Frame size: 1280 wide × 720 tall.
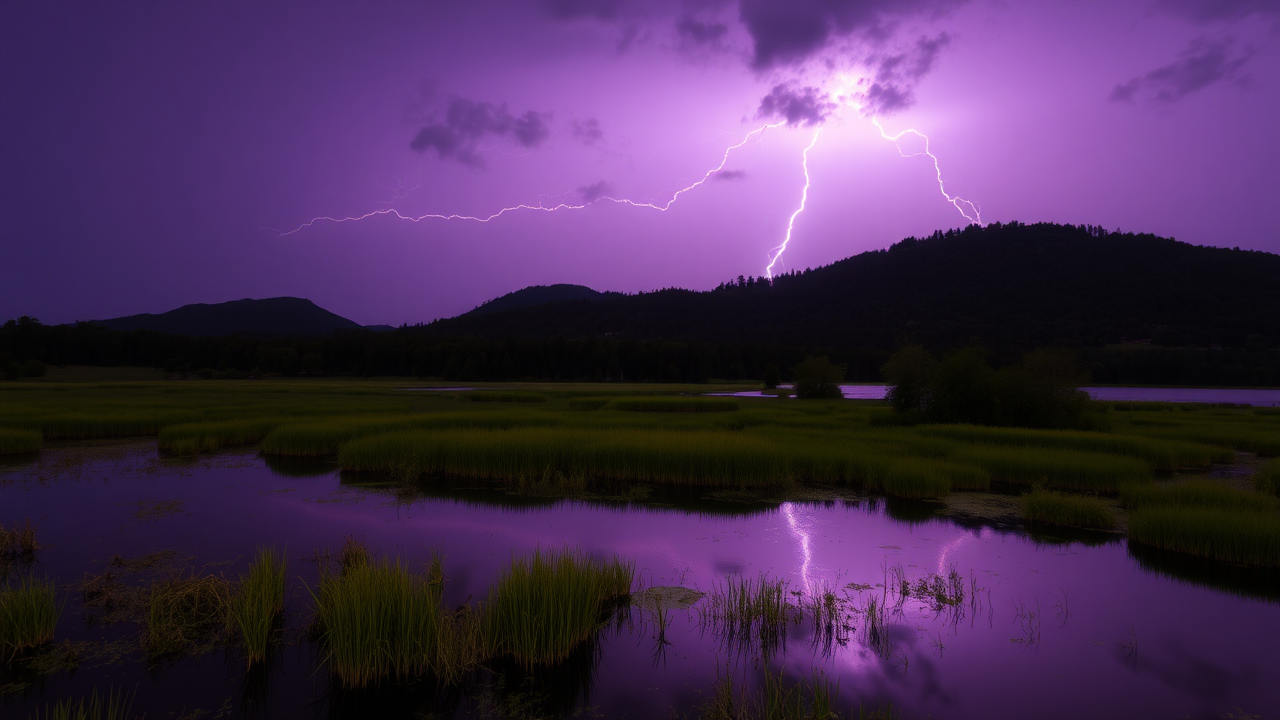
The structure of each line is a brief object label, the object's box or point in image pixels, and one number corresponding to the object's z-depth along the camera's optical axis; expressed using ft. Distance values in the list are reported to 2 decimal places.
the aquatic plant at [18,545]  34.06
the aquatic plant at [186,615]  22.90
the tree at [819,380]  214.28
